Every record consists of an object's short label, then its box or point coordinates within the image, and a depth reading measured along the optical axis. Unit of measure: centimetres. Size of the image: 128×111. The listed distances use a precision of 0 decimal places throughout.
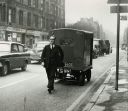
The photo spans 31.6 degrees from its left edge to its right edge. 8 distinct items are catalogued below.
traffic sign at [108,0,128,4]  744
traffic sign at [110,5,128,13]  743
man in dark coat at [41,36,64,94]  736
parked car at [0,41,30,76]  1069
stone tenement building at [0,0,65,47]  3023
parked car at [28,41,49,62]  1714
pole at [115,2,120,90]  752
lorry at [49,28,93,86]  893
